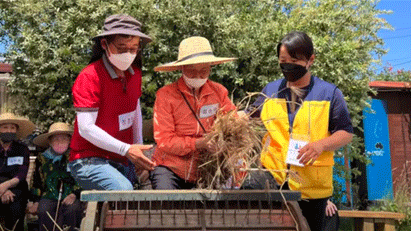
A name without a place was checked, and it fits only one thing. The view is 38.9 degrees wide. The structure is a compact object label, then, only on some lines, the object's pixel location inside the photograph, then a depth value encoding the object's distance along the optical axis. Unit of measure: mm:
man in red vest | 3516
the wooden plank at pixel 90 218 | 2767
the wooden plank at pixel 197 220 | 2955
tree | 6402
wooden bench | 6064
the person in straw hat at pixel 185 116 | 3660
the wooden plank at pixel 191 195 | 2945
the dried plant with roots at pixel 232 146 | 3287
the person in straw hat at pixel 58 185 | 6215
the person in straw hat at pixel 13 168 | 6551
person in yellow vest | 3627
